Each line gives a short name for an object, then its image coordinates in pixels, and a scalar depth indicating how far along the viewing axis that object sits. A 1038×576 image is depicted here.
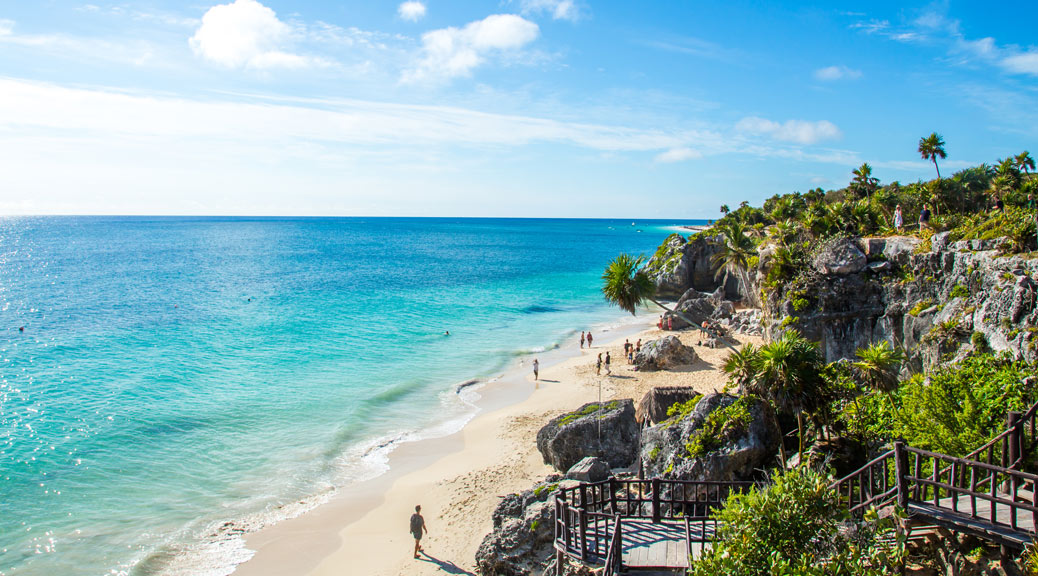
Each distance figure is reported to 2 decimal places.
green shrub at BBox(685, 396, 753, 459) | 17.14
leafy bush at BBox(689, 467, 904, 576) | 8.88
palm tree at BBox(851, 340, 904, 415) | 18.38
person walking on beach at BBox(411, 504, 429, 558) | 18.56
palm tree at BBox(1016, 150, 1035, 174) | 52.87
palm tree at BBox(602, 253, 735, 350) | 24.72
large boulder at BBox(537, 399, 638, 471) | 22.45
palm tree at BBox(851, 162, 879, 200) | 62.96
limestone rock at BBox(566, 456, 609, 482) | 19.50
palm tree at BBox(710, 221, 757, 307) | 37.59
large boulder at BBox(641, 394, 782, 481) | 16.95
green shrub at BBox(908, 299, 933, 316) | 24.80
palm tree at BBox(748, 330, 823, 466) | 16.89
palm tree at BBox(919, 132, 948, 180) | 48.72
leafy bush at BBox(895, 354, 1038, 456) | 14.11
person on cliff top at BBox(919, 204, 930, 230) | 30.36
